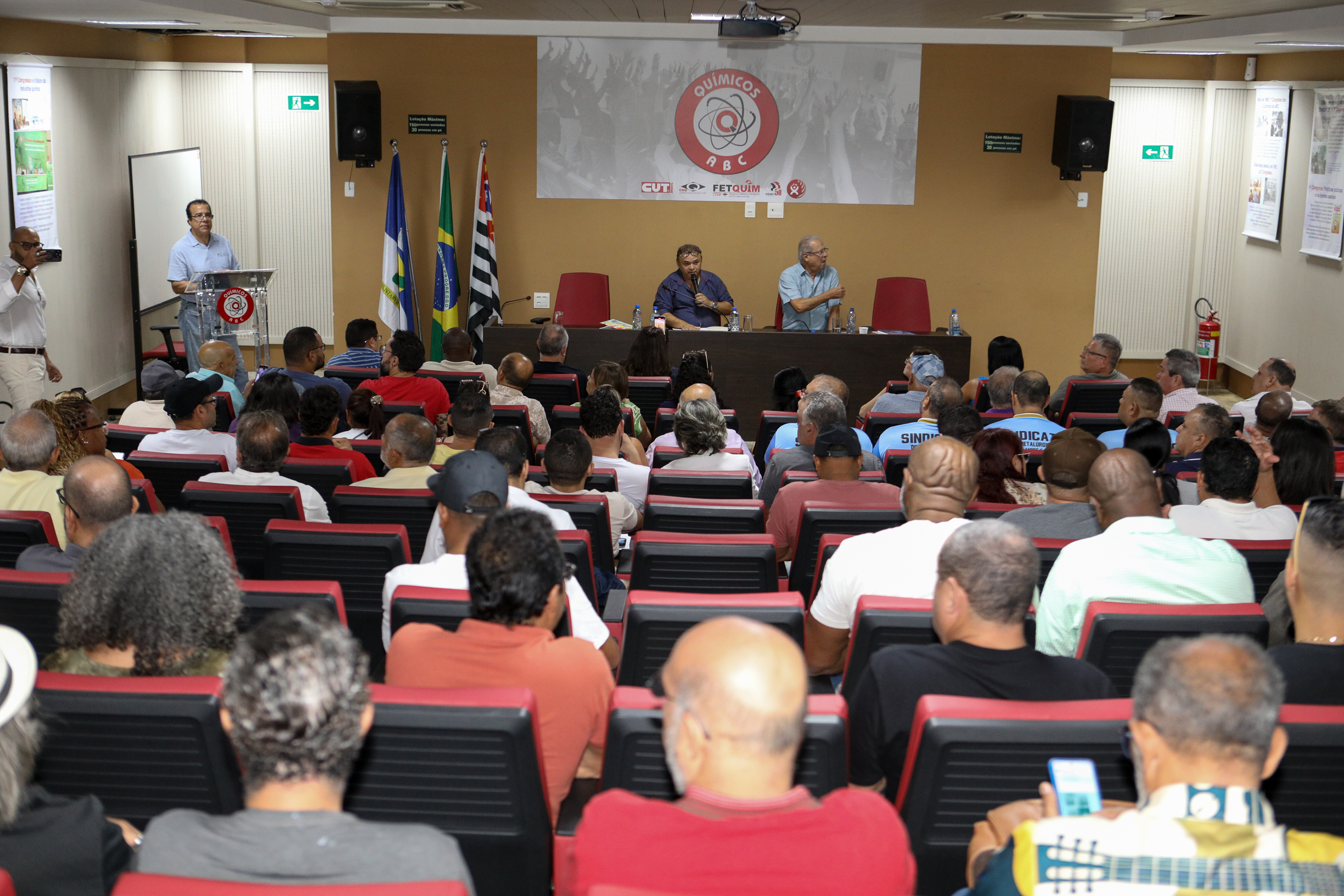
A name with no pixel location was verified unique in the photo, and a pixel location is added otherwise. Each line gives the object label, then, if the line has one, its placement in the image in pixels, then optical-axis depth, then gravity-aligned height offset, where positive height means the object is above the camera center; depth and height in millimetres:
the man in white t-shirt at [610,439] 4879 -728
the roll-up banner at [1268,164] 10742 +1136
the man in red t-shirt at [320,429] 4859 -714
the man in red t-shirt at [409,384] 6445 -657
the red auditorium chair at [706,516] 3846 -804
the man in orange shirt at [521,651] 2361 -778
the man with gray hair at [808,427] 4914 -647
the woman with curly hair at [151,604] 2252 -667
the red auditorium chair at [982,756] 2016 -838
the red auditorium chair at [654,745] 2025 -830
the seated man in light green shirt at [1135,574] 2938 -736
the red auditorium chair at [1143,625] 2637 -773
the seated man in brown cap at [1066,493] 3756 -703
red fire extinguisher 11359 -588
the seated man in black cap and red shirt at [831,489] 4117 -757
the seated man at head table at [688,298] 9305 -219
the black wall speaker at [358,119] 9617 +1195
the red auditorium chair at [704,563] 3279 -825
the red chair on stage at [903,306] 9781 -247
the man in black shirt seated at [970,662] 2287 -754
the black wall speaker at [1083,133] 9695 +1227
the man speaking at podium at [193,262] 9586 -17
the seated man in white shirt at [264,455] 4203 -706
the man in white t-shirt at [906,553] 3037 -723
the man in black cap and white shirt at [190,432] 4996 -740
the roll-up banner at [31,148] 8070 +764
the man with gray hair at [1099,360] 7098 -479
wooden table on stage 8883 -608
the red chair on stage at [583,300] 9844 -257
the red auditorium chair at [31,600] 2717 -805
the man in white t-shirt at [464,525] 2930 -692
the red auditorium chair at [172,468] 4473 -798
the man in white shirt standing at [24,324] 7309 -438
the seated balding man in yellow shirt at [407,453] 4297 -704
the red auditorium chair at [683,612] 2623 -764
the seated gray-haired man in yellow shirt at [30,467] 3830 -706
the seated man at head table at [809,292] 9172 -146
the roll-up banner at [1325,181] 9672 +887
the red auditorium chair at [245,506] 3869 -816
